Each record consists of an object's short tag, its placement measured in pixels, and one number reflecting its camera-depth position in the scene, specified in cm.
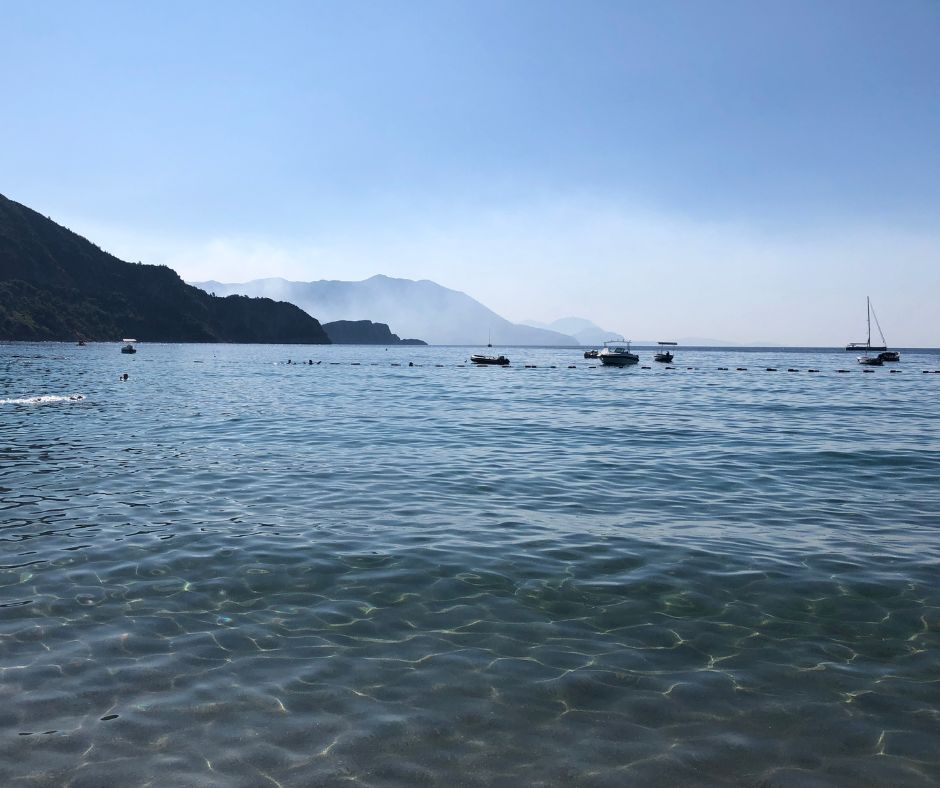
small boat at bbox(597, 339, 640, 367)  11344
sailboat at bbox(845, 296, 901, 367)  12306
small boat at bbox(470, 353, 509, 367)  12398
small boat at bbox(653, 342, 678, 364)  13131
